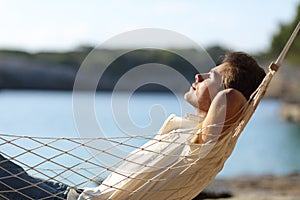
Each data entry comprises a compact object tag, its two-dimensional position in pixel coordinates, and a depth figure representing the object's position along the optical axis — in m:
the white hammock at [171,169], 3.31
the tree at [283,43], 34.43
